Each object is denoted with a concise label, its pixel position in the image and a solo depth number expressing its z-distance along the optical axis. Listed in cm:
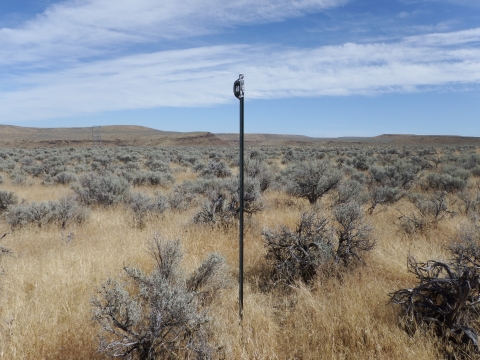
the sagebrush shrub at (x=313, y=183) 979
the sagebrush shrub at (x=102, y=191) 1004
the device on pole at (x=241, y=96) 317
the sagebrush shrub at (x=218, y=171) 1638
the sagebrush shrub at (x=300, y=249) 456
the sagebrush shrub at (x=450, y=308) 283
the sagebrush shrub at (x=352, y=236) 485
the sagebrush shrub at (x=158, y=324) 271
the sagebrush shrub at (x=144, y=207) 773
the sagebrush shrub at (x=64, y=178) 1458
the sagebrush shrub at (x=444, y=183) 1155
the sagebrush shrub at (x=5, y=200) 892
